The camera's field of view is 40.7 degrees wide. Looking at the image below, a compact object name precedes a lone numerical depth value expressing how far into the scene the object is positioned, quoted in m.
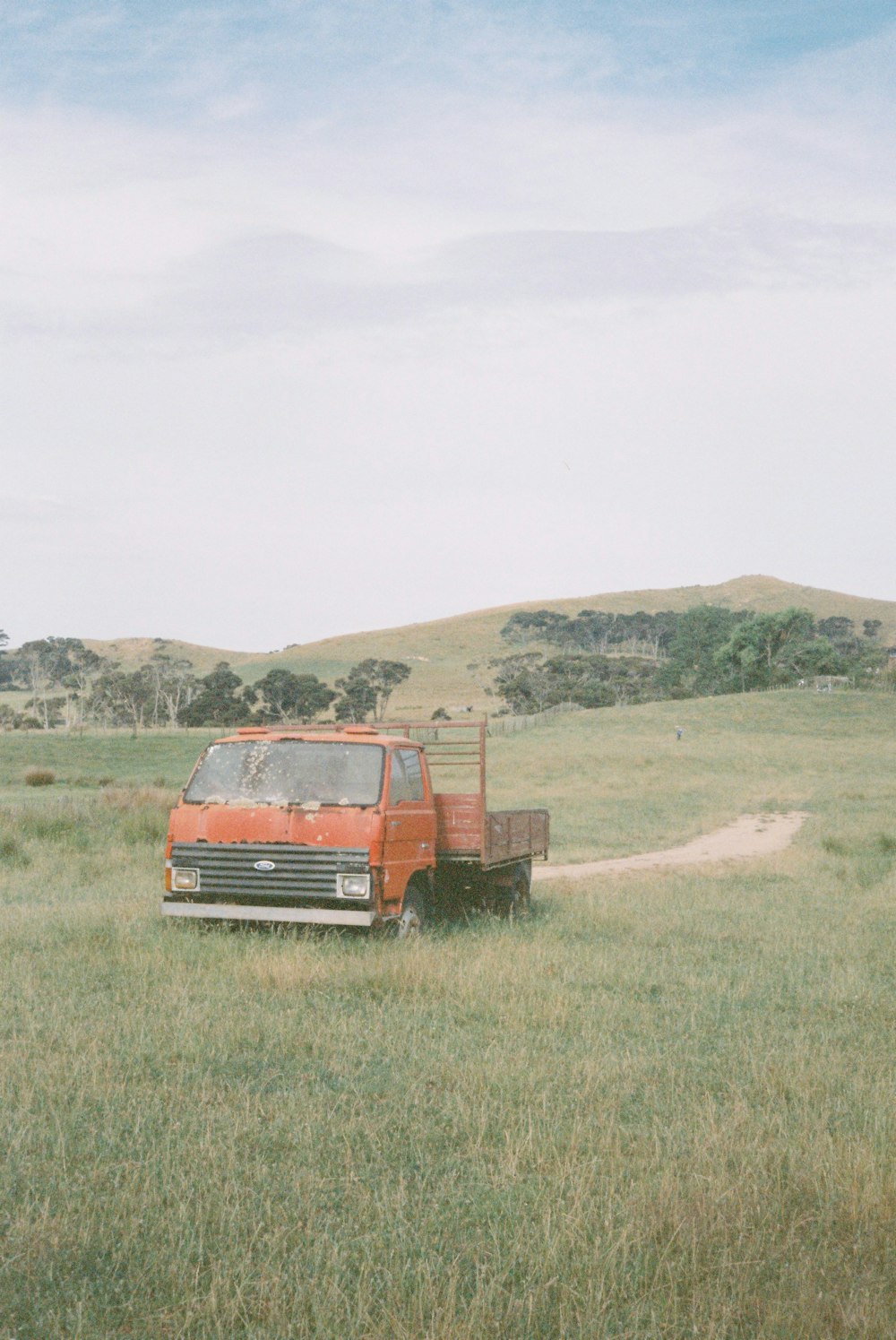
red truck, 11.80
